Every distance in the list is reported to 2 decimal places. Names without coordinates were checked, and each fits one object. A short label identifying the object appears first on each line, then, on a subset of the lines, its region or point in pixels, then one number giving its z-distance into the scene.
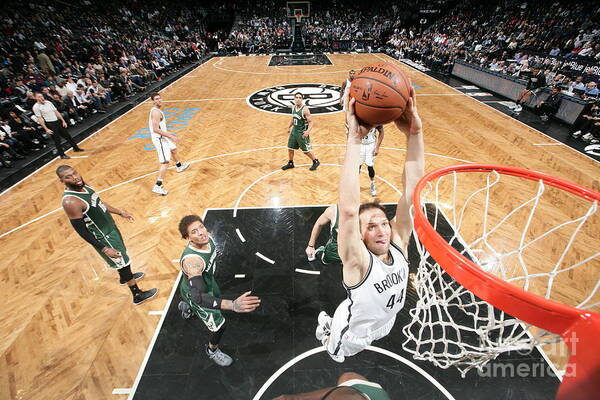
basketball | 1.63
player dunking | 1.50
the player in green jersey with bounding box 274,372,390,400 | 1.39
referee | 7.03
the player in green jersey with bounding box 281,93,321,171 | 5.92
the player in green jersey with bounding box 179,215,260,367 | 2.39
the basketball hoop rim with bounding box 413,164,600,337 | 1.28
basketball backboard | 25.98
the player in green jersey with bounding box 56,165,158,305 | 3.13
